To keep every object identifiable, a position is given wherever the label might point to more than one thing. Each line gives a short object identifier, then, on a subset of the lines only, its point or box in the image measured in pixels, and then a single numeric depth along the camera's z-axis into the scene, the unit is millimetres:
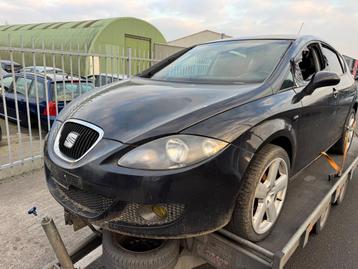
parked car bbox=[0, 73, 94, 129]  5746
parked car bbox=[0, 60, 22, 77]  10753
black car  1599
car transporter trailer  1754
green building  19516
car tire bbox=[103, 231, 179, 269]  1714
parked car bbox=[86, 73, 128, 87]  5984
